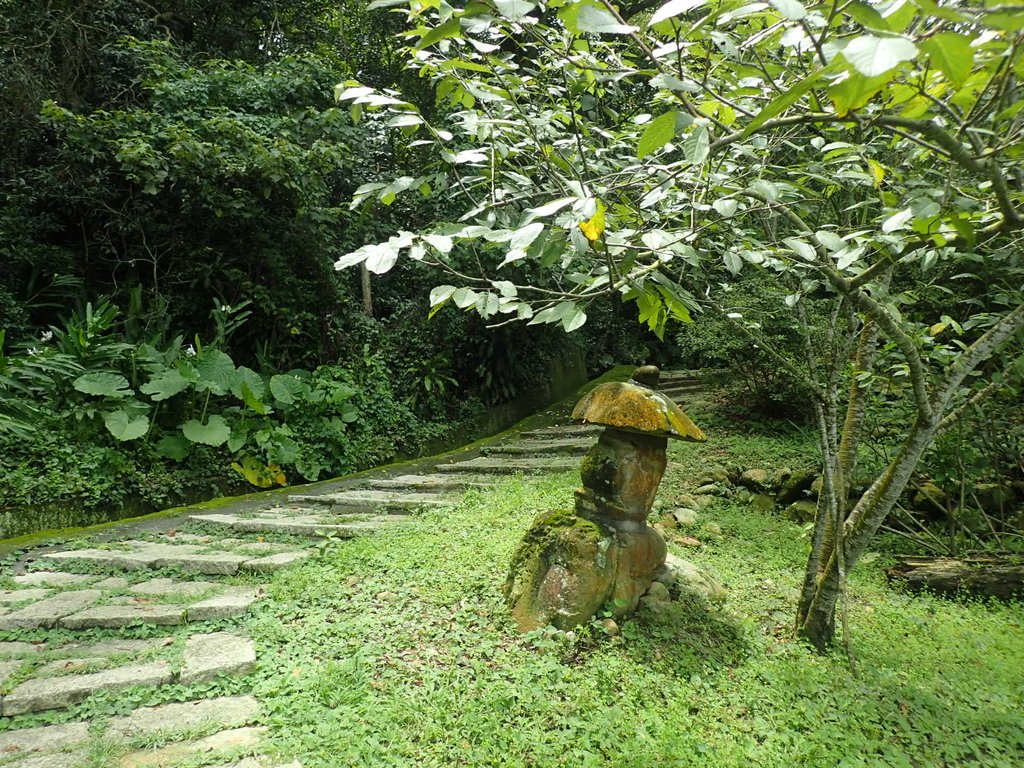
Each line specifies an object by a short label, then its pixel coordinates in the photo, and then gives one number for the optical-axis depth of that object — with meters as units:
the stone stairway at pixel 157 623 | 2.04
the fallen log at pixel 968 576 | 3.43
